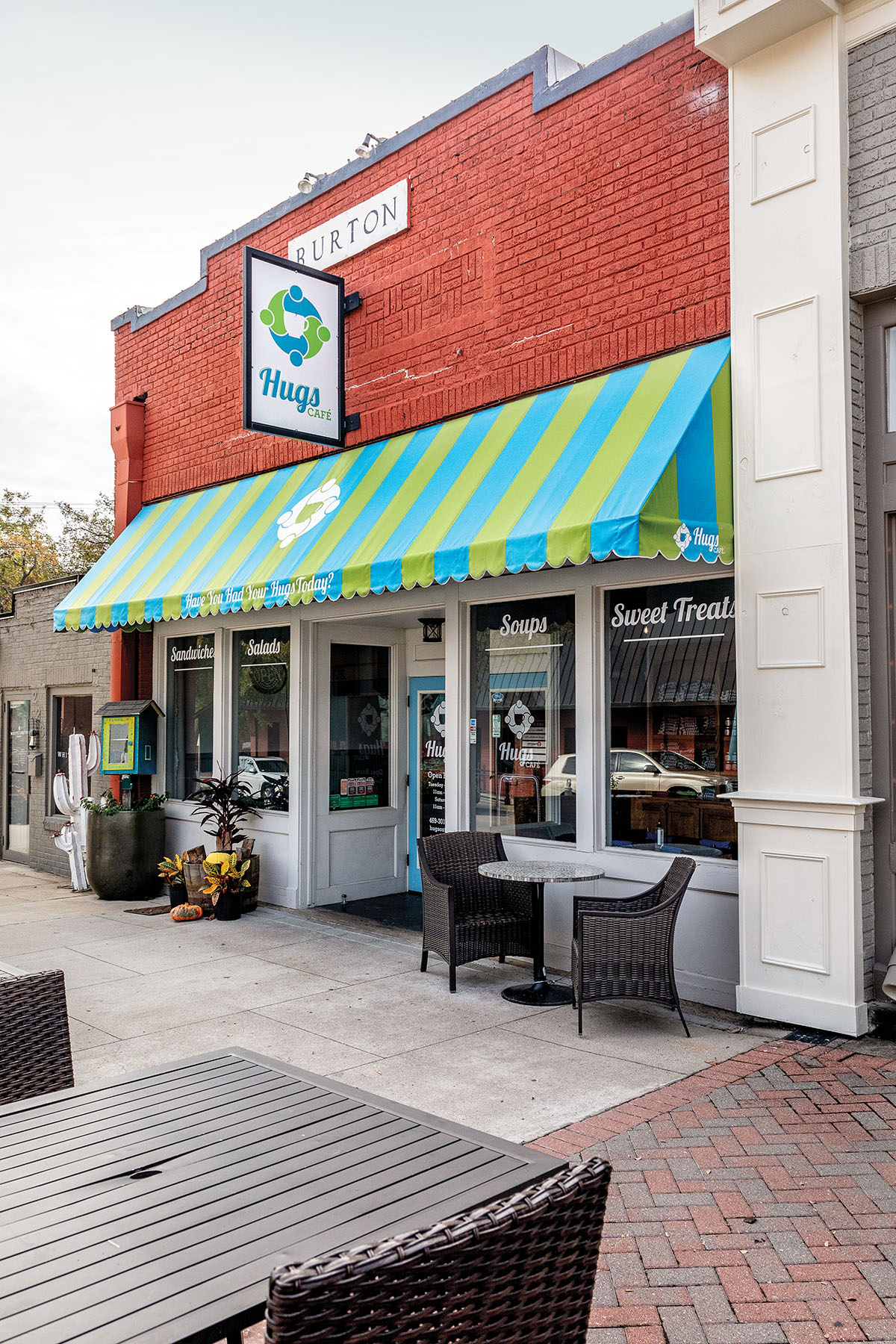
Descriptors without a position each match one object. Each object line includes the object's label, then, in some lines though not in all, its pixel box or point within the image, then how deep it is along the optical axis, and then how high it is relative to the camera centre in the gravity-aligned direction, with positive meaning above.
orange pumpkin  9.41 -1.99
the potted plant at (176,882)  9.90 -1.77
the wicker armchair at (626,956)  5.80 -1.49
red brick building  6.51 +1.44
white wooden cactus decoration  11.55 -1.17
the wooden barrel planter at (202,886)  9.67 -1.77
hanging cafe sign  8.07 +3.00
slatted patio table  1.77 -1.07
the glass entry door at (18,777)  14.42 -1.05
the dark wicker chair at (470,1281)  1.44 -0.89
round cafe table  6.39 -1.32
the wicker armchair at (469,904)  6.83 -1.47
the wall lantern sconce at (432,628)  9.85 +0.73
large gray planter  10.64 -1.62
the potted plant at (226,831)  9.70 -1.30
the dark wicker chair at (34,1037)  3.01 -1.02
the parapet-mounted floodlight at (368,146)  9.16 +5.12
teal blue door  9.94 -0.57
